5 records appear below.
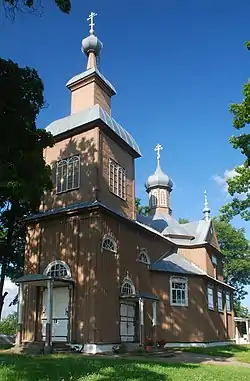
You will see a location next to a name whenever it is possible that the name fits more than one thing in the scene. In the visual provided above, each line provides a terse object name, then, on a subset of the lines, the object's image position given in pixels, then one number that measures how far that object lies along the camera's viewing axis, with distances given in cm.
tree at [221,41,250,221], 1489
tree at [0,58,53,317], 1190
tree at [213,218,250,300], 4466
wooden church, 1669
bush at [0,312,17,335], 3046
